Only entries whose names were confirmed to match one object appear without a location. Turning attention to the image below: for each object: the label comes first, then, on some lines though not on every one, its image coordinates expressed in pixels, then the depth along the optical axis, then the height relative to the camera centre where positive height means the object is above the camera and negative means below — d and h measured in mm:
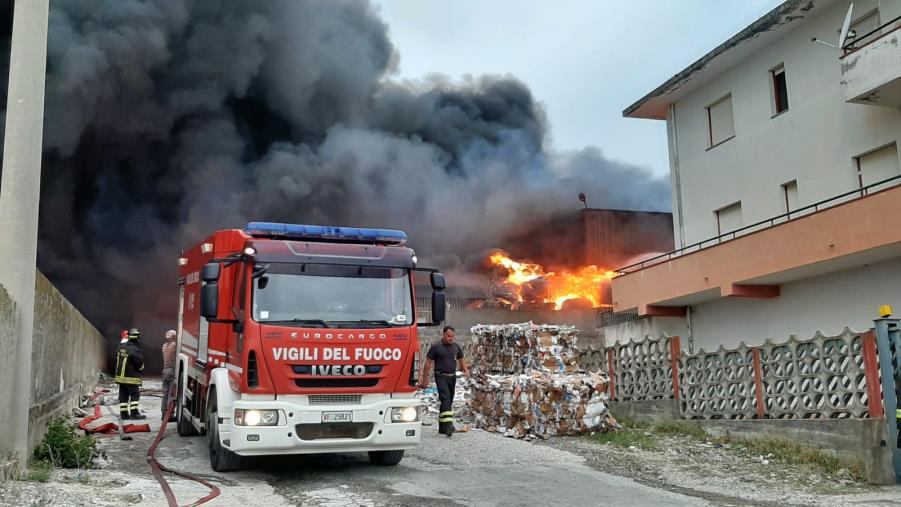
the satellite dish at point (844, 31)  12617 +5492
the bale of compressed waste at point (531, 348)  12508 +75
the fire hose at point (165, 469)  5849 -1086
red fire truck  6633 +134
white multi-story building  12531 +3459
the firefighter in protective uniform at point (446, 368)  10211 -195
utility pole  6293 +1479
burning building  28133 +3858
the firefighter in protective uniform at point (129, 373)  11250 -181
